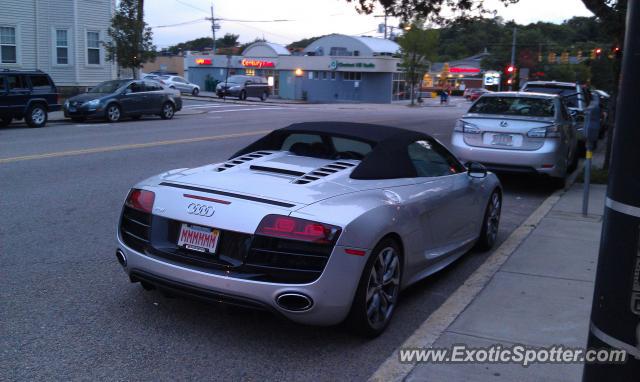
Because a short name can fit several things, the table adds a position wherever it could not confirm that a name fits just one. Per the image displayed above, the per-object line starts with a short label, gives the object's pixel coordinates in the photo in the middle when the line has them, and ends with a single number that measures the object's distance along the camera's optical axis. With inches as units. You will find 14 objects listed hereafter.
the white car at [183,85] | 1862.7
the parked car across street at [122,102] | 830.5
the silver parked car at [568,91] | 650.7
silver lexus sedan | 391.5
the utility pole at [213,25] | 2930.6
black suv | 730.8
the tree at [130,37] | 1064.8
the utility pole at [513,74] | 1791.5
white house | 1084.5
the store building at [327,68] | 2493.8
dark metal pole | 86.0
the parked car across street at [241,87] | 1800.0
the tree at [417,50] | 2335.1
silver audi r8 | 158.7
